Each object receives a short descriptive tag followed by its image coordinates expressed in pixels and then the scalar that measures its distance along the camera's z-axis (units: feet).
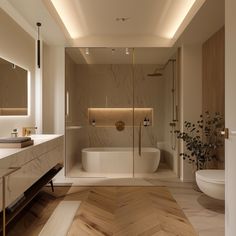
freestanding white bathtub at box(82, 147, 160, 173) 15.58
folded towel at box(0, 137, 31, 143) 7.51
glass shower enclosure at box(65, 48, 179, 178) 15.78
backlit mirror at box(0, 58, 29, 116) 9.39
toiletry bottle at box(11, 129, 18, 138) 9.36
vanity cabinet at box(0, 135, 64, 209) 6.12
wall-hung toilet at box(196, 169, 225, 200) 8.38
